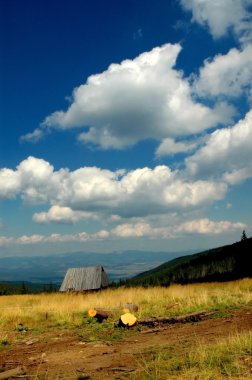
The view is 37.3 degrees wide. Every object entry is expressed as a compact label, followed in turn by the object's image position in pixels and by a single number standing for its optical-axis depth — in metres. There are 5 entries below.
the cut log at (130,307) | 17.57
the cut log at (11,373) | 8.53
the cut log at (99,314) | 16.08
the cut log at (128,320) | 14.13
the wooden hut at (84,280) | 48.06
